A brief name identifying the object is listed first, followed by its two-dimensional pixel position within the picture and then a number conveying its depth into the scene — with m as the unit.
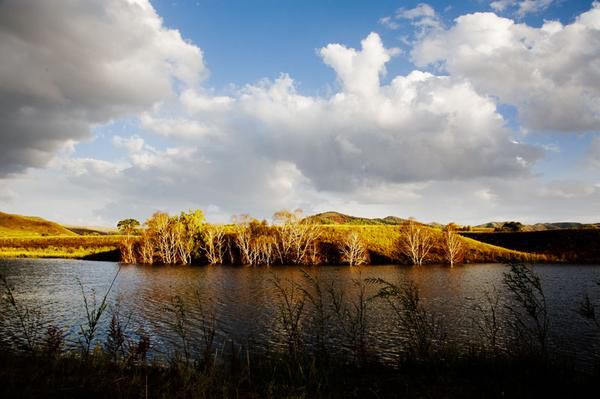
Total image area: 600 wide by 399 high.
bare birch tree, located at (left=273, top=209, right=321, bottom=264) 94.75
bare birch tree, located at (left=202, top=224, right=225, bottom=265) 100.06
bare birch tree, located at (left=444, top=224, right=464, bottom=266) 91.38
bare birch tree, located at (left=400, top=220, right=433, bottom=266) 91.38
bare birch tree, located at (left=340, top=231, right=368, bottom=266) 90.27
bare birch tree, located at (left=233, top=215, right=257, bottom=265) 96.56
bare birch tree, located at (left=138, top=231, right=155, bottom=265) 103.81
